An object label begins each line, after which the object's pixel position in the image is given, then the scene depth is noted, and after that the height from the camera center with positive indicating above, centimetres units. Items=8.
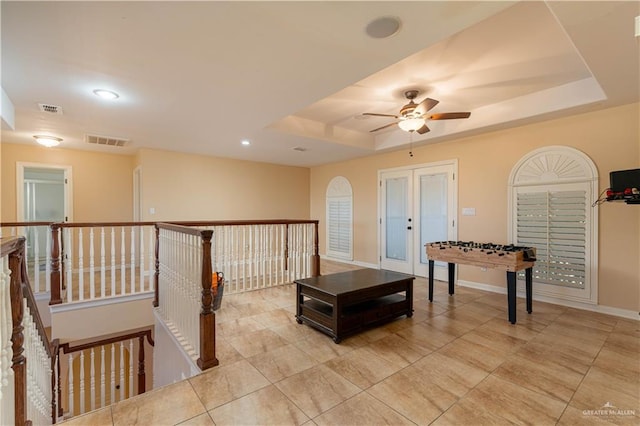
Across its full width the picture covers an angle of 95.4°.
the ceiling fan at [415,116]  341 +115
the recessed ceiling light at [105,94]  306 +127
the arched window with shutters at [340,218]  711 -17
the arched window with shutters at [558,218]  376 -10
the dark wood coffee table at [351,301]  295 -102
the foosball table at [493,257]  333 -58
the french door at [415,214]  526 -5
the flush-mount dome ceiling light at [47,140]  471 +118
